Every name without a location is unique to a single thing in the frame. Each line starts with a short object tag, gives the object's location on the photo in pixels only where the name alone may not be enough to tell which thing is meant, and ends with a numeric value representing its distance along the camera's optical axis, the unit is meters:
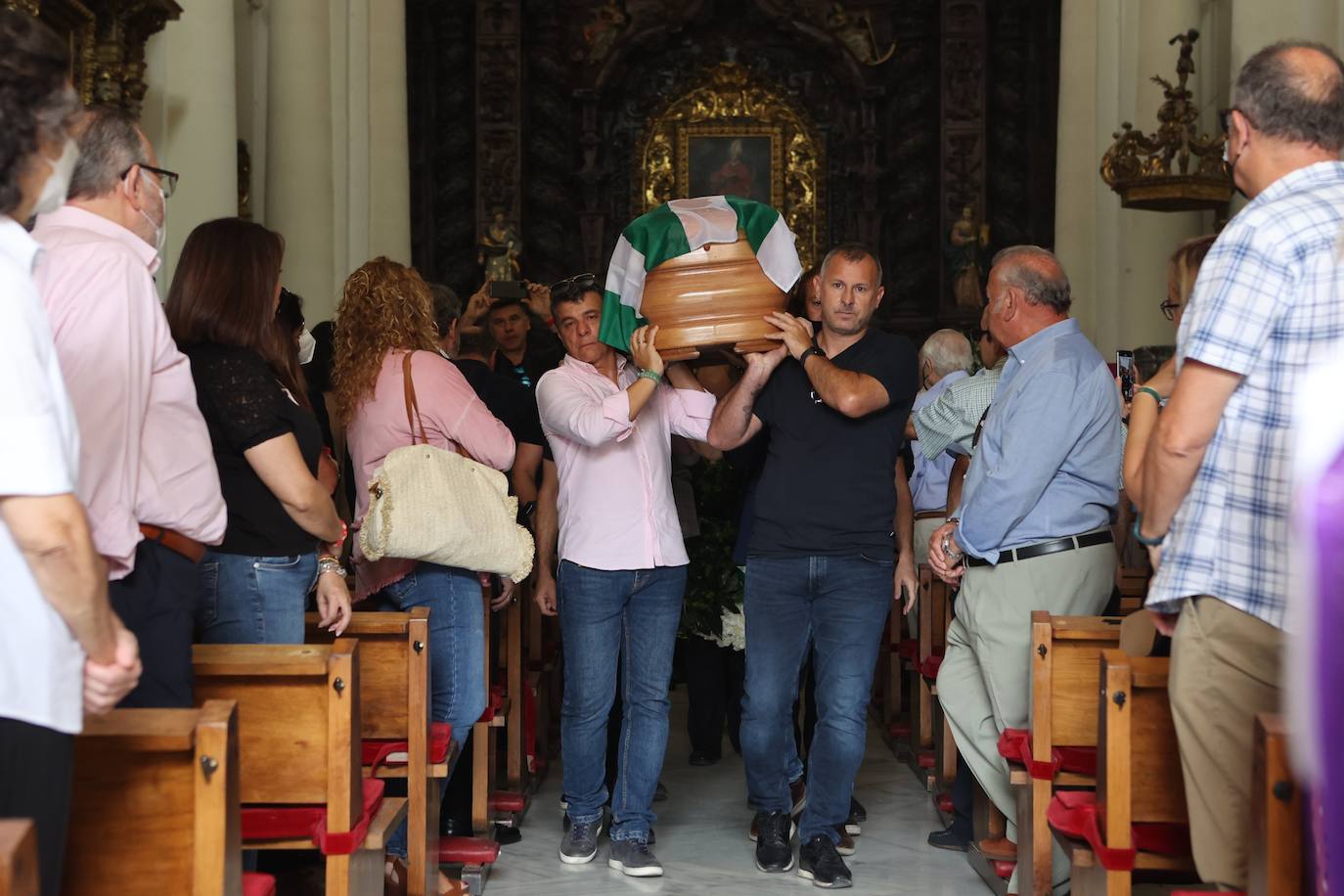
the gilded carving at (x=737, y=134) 14.53
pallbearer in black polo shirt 4.68
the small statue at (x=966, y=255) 13.34
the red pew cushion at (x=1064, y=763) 3.74
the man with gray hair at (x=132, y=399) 2.55
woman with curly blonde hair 4.49
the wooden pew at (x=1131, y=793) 3.06
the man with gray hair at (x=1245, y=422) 2.68
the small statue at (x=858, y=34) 14.29
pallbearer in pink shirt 4.78
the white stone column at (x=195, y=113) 7.44
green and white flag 4.30
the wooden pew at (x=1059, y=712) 3.68
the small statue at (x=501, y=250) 13.29
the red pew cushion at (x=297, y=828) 3.09
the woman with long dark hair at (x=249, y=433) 3.42
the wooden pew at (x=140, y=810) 2.32
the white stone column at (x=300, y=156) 10.29
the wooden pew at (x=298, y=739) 3.06
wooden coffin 4.29
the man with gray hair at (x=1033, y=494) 4.21
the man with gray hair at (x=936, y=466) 6.62
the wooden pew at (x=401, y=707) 3.85
